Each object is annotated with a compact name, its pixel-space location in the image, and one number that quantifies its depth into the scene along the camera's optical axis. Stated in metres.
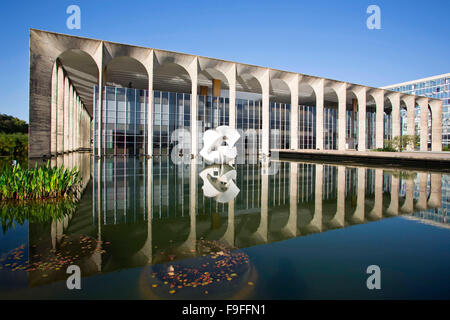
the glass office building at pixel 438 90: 68.75
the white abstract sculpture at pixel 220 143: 19.72
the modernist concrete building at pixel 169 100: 23.95
